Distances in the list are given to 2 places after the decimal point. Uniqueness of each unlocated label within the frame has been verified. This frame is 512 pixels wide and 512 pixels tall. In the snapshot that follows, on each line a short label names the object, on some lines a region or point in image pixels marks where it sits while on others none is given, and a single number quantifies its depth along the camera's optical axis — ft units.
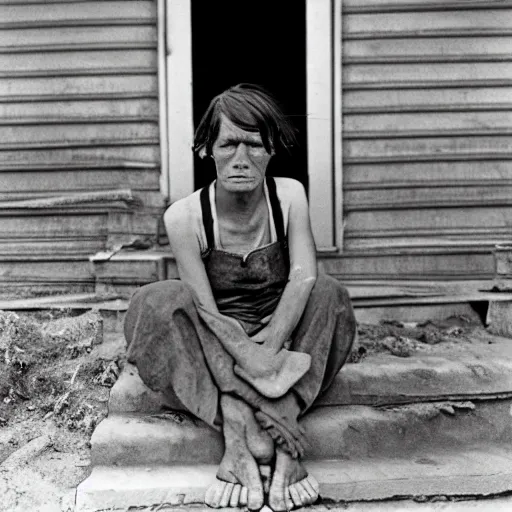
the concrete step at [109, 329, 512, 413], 9.18
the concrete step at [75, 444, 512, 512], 7.56
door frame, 14.10
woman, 7.72
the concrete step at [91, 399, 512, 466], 8.39
